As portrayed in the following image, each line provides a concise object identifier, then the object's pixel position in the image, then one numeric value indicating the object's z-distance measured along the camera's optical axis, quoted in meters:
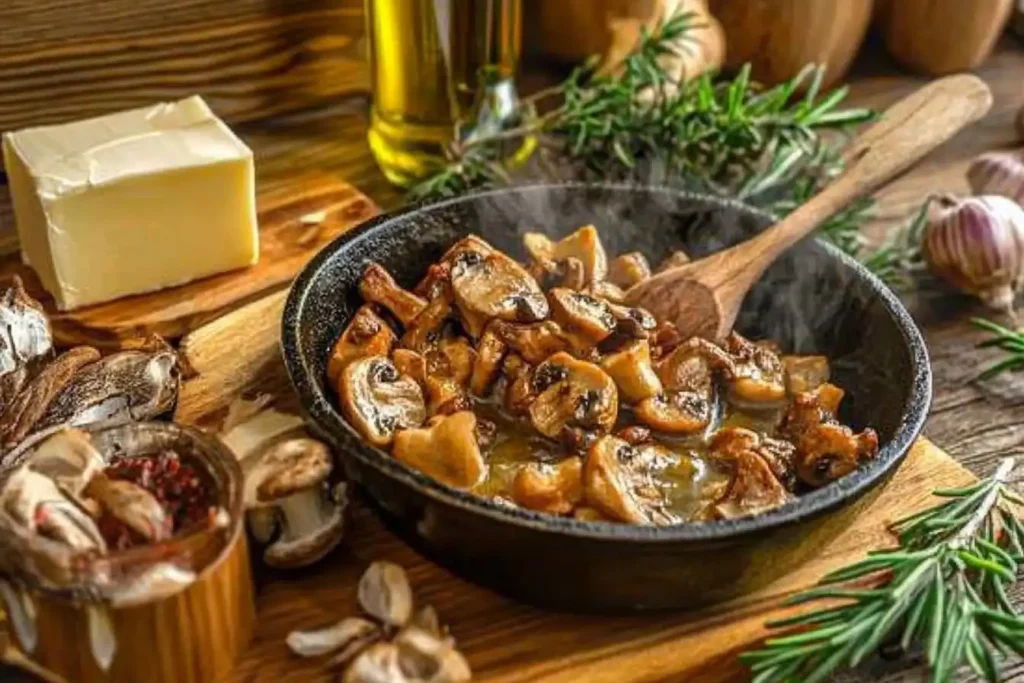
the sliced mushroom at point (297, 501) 0.93
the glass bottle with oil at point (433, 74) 1.17
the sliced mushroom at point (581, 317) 1.01
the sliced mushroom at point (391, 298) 1.03
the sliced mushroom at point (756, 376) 1.03
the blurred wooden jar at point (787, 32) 1.31
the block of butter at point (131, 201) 1.06
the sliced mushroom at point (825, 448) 0.97
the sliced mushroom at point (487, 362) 1.00
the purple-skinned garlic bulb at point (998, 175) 1.20
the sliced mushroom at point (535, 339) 1.01
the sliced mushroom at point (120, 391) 0.99
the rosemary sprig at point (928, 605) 0.91
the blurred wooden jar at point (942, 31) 1.36
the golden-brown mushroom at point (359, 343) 1.00
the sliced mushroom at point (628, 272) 1.07
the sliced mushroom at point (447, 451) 0.96
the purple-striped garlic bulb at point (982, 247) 1.15
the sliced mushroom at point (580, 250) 1.06
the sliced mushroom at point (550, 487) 0.94
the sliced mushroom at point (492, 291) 1.01
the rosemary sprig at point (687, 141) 1.17
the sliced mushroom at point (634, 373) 1.00
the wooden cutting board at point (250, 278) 1.07
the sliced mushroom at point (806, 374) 1.04
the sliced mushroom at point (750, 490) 0.95
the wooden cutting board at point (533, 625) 0.92
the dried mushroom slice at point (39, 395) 0.97
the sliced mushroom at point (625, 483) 0.94
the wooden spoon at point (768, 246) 1.04
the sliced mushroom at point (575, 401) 0.99
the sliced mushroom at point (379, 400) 0.97
